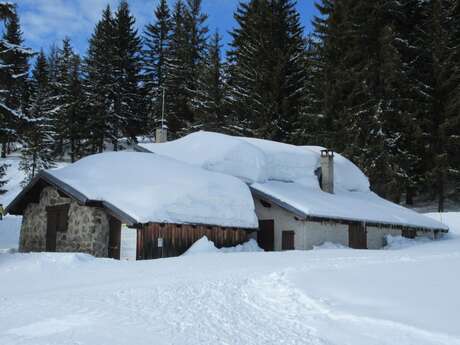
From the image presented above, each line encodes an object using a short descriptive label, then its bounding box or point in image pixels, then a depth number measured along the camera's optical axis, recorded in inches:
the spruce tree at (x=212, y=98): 1691.7
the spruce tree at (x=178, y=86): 1972.2
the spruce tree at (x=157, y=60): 2112.5
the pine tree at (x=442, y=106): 1284.4
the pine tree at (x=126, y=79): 1964.8
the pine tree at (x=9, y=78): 722.2
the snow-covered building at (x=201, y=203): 722.8
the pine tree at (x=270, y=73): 1626.5
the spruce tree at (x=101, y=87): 1876.2
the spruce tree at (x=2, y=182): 1041.5
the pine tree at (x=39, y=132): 1706.4
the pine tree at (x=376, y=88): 1337.4
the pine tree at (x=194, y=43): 2001.5
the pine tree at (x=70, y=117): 1940.2
